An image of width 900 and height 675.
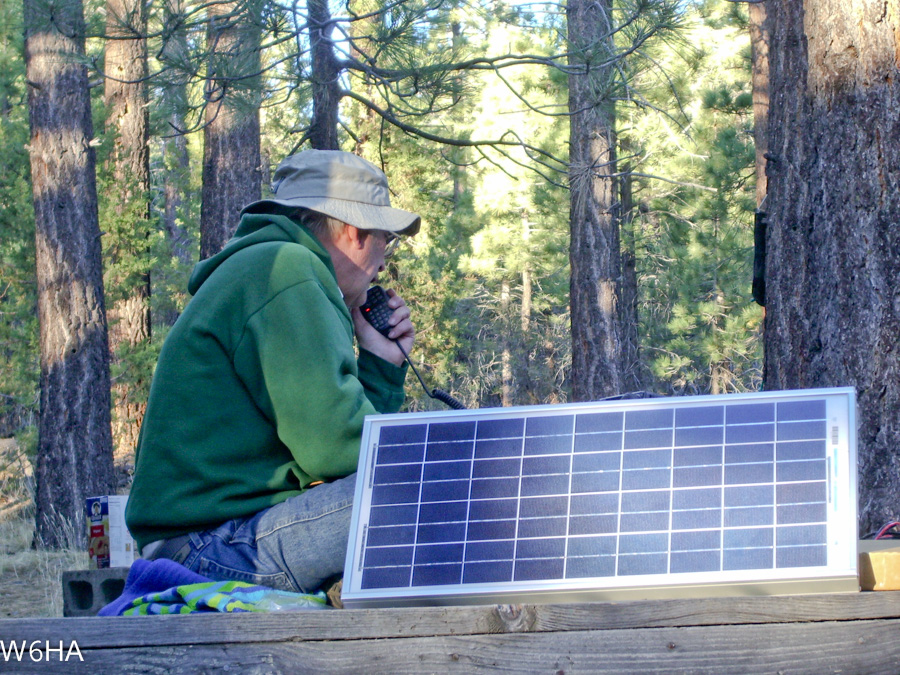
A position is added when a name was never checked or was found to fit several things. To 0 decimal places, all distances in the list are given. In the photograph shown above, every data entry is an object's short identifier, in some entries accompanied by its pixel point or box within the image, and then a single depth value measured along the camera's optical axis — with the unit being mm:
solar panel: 3707
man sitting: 4777
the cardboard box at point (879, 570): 3629
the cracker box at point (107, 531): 9141
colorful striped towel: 4266
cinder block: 6172
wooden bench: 3582
